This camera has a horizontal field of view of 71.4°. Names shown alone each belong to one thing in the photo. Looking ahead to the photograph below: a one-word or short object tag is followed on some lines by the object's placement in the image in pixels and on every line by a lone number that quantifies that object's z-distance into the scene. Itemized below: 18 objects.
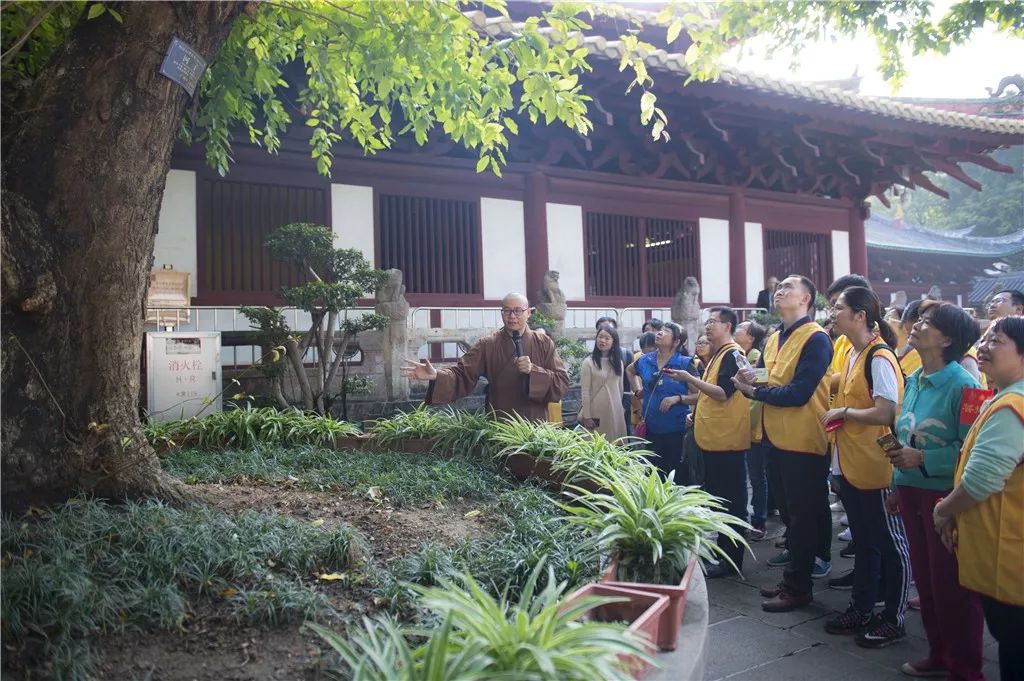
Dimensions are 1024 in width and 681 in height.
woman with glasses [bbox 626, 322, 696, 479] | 6.09
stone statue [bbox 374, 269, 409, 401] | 7.92
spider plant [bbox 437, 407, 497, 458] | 4.92
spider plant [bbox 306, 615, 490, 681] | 1.69
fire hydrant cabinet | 6.92
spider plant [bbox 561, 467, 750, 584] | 2.80
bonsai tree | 7.03
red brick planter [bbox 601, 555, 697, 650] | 2.26
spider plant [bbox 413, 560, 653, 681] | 1.73
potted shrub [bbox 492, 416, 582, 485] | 4.42
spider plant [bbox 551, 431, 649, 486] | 3.97
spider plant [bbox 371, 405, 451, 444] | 5.34
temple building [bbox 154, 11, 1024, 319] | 8.83
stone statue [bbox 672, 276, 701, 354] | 10.20
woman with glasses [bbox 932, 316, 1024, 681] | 2.72
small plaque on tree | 3.39
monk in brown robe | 5.19
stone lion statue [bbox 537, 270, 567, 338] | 9.25
